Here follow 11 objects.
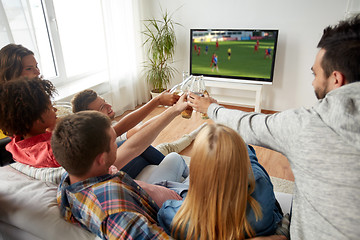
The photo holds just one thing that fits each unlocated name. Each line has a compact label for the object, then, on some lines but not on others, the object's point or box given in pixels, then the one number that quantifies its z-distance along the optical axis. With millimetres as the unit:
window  2553
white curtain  3414
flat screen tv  3580
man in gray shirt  714
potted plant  3824
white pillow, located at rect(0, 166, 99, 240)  985
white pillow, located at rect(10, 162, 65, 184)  1171
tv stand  3679
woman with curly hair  1185
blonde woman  844
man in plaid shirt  890
